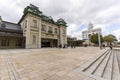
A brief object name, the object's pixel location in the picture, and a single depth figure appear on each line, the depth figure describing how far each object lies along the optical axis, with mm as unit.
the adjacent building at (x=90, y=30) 47172
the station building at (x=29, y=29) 13064
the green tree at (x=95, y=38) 30613
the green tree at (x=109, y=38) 28922
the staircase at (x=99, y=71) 2491
